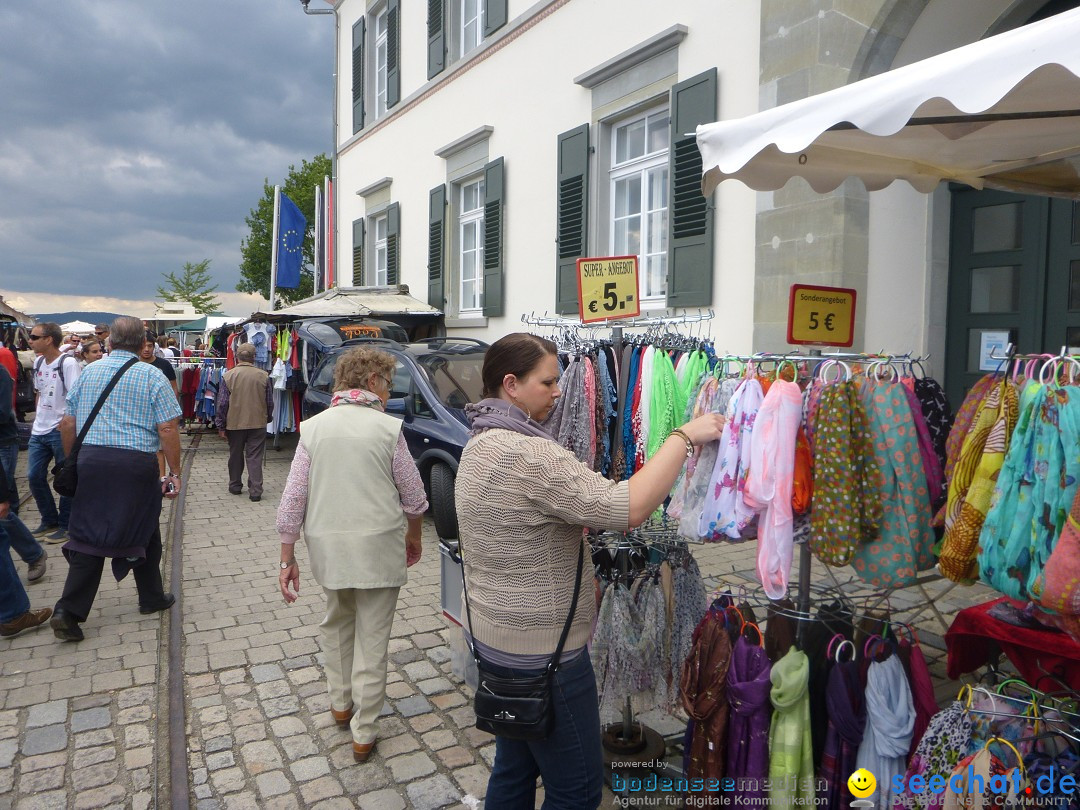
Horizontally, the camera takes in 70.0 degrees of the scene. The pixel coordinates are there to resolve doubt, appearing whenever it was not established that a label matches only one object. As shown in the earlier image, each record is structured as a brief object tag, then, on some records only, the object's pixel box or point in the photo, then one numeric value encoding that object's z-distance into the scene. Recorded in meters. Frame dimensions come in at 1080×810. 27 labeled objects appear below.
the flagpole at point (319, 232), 18.03
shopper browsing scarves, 2.05
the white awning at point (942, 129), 2.11
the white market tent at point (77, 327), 17.89
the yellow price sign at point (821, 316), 3.27
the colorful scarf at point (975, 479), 2.26
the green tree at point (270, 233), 34.81
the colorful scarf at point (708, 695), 2.68
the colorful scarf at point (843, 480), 2.52
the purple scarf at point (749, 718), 2.59
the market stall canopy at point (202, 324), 28.69
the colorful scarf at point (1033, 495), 2.04
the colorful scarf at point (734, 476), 2.68
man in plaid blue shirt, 4.62
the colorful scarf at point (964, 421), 2.41
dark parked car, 6.86
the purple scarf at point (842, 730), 2.49
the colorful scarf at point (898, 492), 2.52
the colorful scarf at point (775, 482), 2.60
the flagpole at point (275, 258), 16.08
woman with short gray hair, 3.39
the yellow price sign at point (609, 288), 3.50
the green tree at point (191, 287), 46.56
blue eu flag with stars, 16.72
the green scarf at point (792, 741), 2.54
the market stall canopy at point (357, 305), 11.88
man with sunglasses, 6.79
